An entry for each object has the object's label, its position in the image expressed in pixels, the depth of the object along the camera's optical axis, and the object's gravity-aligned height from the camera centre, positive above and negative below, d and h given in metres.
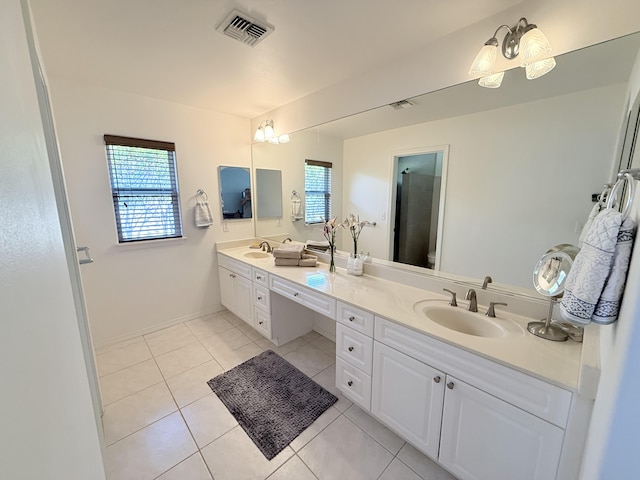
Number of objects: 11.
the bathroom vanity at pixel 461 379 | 0.98 -0.82
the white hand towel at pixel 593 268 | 0.71 -0.19
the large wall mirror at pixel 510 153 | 1.23 +0.27
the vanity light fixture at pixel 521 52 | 1.22 +0.73
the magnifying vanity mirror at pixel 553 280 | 1.22 -0.39
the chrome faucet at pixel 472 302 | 1.49 -0.59
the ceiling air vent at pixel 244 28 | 1.40 +0.97
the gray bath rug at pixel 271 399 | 1.61 -1.44
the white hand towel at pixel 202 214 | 2.85 -0.17
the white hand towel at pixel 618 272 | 0.70 -0.19
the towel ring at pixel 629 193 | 0.80 +0.02
